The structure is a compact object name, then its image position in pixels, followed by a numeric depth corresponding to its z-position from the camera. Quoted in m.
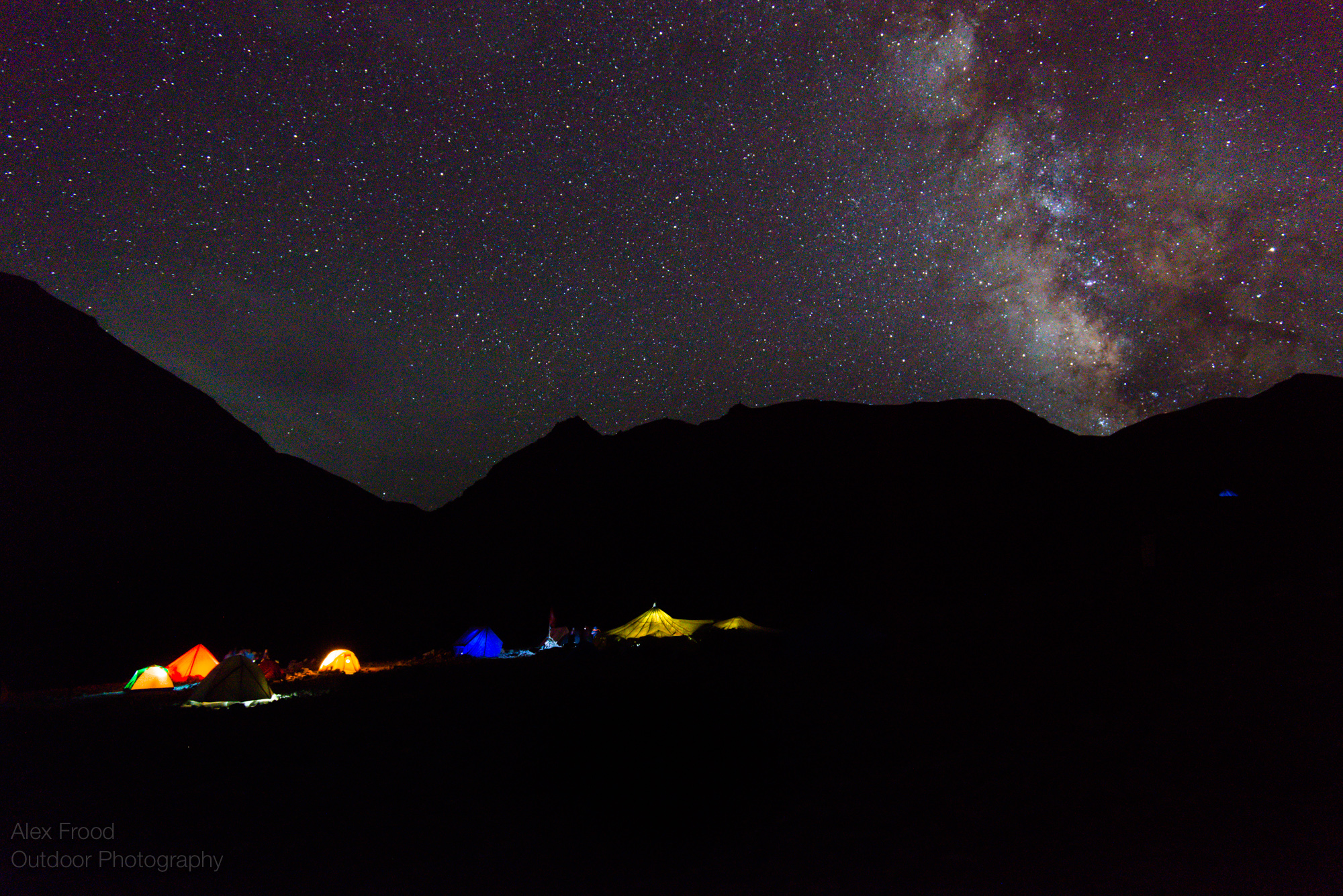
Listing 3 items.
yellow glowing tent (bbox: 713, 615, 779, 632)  25.02
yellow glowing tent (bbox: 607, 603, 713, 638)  25.19
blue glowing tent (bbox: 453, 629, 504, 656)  24.92
